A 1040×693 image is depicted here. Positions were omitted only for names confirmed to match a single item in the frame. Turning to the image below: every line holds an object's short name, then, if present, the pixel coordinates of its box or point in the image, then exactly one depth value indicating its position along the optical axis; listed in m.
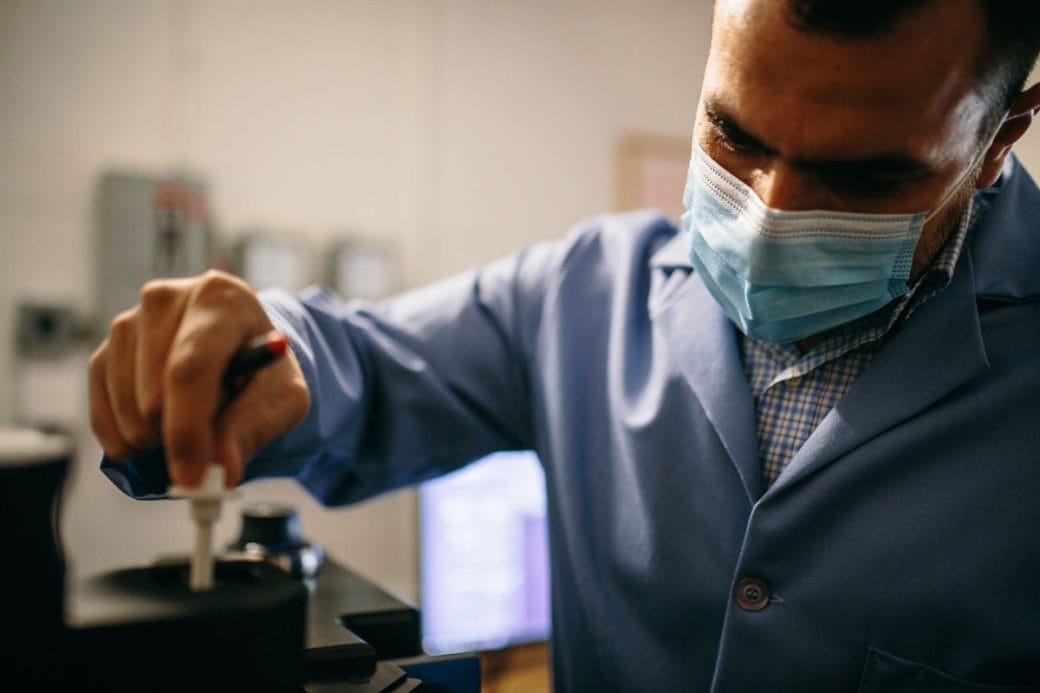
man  0.58
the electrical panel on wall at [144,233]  1.73
